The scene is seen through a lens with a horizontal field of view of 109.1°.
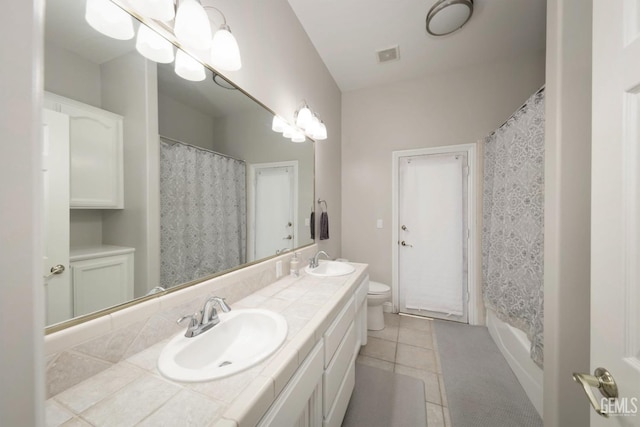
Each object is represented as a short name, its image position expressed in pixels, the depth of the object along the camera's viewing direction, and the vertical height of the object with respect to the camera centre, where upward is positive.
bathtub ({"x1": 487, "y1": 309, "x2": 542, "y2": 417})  1.41 -1.06
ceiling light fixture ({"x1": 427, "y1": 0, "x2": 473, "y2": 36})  1.69 +1.54
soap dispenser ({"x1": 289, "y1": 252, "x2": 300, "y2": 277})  1.59 -0.39
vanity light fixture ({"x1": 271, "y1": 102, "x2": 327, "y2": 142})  1.67 +0.69
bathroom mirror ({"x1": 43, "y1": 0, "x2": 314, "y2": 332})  0.64 +0.15
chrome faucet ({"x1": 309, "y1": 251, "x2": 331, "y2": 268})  1.83 -0.41
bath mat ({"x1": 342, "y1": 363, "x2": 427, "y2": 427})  1.35 -1.23
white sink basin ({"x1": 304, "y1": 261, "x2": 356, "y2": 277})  1.77 -0.47
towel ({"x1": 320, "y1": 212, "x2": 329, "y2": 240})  2.26 -0.14
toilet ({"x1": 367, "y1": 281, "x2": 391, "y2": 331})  2.27 -0.96
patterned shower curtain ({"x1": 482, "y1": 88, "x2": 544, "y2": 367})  1.40 -0.08
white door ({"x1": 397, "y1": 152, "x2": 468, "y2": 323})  2.51 -0.27
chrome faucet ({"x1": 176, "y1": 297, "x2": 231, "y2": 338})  0.83 -0.41
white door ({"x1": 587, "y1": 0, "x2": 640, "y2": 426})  0.49 +0.01
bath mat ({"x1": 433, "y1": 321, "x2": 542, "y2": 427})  1.36 -1.22
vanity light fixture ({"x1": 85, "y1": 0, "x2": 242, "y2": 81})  0.73 +0.69
